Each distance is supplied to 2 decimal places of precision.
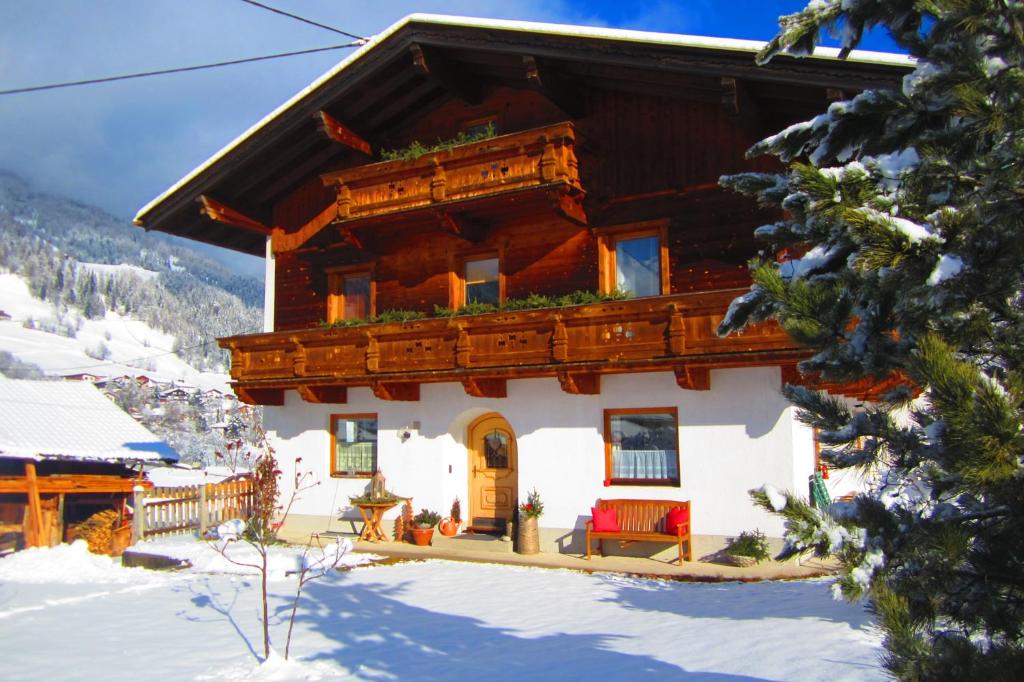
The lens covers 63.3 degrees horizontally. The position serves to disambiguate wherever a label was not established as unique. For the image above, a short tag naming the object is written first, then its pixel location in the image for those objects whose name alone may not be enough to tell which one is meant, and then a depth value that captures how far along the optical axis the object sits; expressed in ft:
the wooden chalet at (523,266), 46.55
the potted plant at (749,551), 44.27
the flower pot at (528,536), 50.60
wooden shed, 58.39
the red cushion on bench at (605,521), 47.47
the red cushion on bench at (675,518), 45.75
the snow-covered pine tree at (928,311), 10.93
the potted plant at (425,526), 54.29
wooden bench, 45.91
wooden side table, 56.18
